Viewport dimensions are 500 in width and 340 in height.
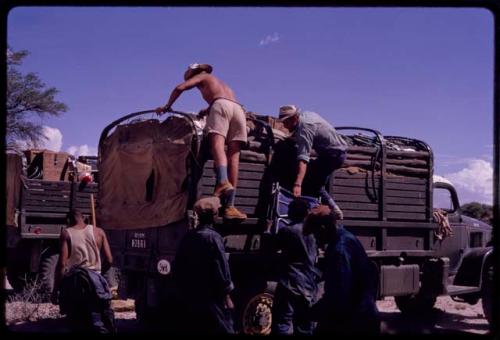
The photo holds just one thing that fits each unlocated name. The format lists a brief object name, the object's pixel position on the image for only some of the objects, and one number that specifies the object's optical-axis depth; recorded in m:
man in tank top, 6.78
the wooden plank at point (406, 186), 9.10
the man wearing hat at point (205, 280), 5.71
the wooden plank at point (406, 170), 9.28
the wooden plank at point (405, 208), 9.08
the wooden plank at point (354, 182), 8.54
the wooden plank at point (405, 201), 9.09
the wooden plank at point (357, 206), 8.53
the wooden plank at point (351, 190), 8.50
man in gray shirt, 7.89
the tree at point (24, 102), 23.17
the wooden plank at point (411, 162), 9.30
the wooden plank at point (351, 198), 8.49
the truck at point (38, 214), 11.18
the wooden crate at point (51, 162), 12.04
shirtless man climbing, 7.11
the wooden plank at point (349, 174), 8.55
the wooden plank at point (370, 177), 8.57
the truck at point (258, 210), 7.41
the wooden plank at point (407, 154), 9.30
